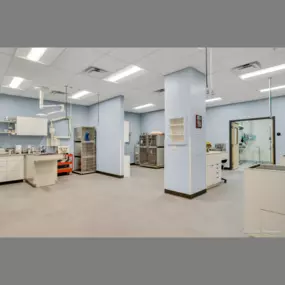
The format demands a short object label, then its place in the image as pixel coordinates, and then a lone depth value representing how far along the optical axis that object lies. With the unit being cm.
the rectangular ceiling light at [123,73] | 410
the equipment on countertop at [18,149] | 591
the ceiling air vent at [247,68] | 374
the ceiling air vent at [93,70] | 398
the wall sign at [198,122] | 403
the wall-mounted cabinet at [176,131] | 398
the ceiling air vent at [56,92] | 578
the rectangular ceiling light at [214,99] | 678
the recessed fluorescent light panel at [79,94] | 602
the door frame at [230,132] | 685
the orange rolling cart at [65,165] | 661
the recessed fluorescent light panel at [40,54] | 321
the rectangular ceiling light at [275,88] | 534
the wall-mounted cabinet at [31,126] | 597
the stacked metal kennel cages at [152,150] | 879
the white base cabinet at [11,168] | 529
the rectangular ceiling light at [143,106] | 823
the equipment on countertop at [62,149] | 697
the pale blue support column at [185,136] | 389
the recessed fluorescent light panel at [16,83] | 475
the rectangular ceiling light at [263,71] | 398
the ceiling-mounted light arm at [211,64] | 325
